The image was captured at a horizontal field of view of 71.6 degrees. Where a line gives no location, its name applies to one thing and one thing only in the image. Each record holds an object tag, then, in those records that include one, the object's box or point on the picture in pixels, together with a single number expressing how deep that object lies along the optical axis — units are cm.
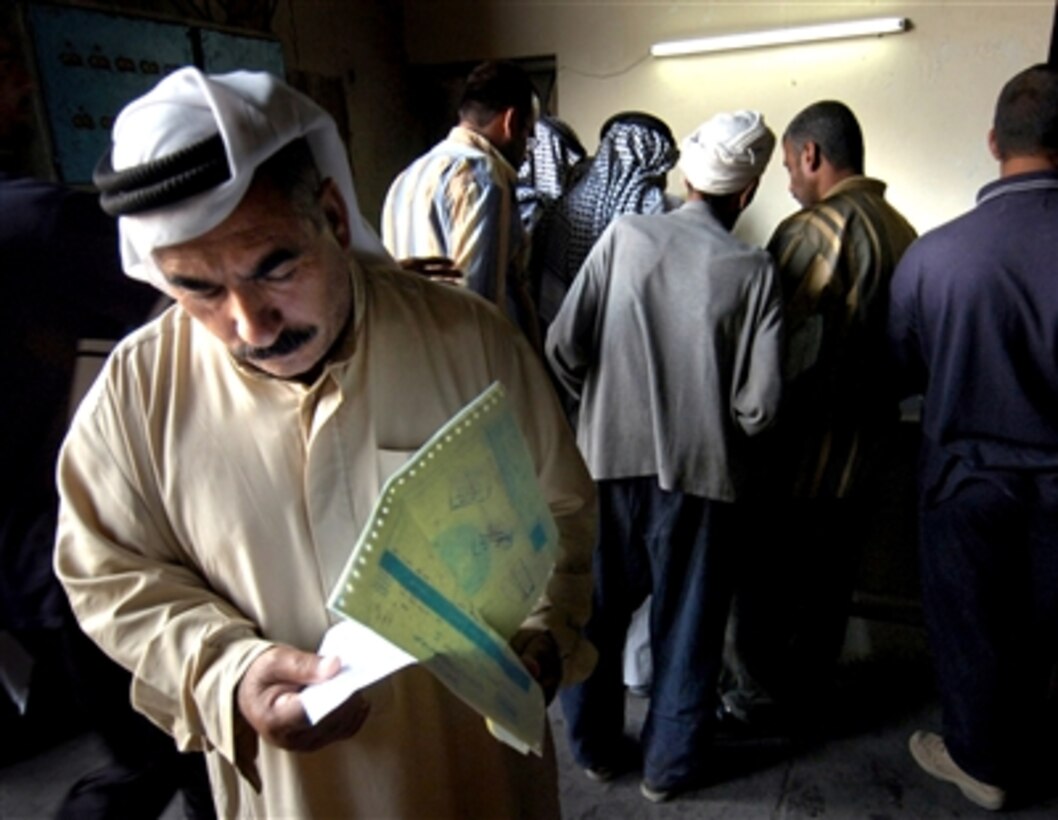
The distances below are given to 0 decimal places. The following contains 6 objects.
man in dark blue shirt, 164
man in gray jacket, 173
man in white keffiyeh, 73
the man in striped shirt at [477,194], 204
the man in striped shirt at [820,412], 193
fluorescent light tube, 385
